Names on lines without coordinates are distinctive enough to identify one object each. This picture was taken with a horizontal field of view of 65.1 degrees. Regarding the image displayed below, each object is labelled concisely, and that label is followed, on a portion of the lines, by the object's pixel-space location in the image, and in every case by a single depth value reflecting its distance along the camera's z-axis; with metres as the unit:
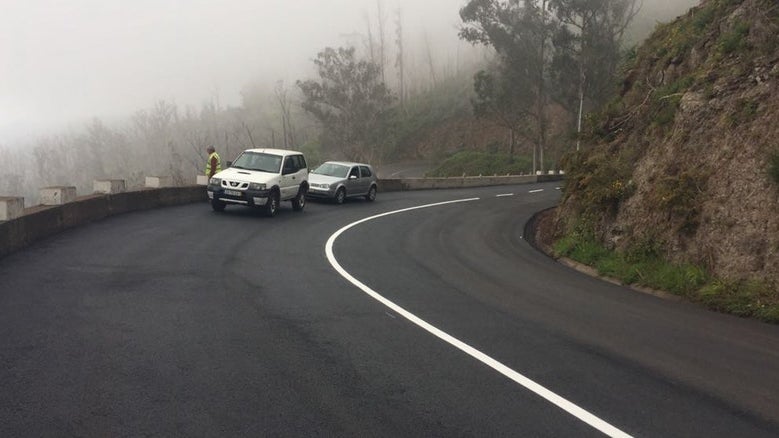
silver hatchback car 23.97
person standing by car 20.08
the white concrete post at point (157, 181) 20.25
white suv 17.75
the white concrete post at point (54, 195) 14.13
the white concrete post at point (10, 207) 11.27
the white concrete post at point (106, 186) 17.42
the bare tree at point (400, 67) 105.19
